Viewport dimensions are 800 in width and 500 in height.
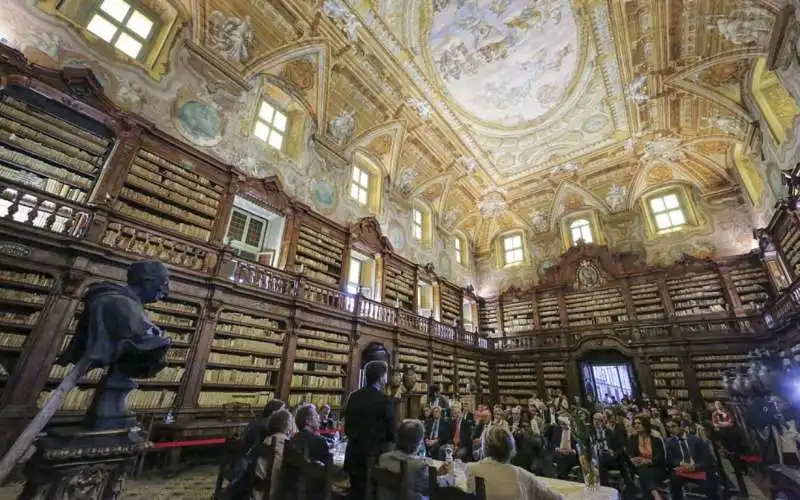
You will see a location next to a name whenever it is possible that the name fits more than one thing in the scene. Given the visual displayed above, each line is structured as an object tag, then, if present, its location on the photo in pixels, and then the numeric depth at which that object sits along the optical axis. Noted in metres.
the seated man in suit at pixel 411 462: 1.71
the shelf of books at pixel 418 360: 9.44
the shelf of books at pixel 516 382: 12.15
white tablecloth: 2.36
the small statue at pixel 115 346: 1.75
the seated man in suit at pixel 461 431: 5.17
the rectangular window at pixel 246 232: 7.50
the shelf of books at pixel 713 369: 9.27
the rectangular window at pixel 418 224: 13.34
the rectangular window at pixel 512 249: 15.81
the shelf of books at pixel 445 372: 10.53
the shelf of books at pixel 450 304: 12.92
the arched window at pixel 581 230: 14.30
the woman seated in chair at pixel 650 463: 4.09
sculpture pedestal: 1.49
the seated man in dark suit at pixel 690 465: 4.09
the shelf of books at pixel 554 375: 11.68
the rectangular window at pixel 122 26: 6.20
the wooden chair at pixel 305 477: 1.81
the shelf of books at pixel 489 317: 14.37
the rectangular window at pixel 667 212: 12.62
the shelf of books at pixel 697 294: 10.48
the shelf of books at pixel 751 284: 9.79
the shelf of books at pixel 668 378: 9.74
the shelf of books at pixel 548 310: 13.05
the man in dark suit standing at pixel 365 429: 2.47
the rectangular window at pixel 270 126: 8.58
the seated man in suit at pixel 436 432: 5.06
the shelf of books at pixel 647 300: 11.31
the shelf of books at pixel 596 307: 12.04
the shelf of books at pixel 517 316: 13.66
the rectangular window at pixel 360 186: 10.88
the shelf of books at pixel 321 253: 8.16
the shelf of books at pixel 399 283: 10.55
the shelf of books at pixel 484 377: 12.33
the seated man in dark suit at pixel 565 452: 4.63
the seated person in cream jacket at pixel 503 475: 1.91
